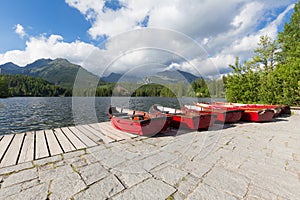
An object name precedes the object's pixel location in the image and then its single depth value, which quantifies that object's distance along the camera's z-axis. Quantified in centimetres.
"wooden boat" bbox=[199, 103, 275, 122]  684
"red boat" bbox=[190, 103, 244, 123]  630
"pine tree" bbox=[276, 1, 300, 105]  1026
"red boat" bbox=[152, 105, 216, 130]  520
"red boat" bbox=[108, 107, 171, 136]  450
